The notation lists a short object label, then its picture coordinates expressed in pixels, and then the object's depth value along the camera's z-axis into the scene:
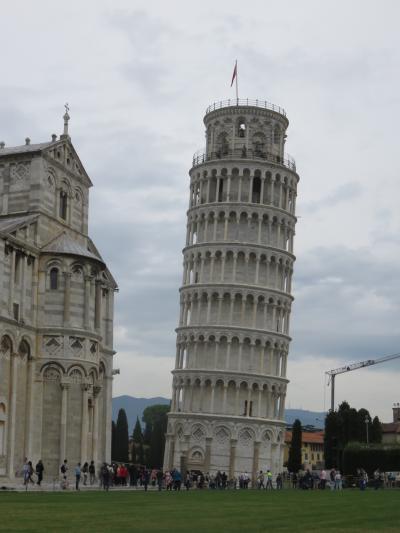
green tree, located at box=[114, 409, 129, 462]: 114.19
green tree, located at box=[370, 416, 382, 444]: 104.88
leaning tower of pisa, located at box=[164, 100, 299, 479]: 87.62
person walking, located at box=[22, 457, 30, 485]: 42.91
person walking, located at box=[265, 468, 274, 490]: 65.44
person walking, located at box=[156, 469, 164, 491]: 50.02
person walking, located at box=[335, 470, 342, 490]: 60.56
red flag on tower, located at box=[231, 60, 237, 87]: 92.64
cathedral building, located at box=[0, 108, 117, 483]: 48.75
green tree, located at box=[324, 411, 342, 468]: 99.84
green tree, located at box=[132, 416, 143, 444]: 132.57
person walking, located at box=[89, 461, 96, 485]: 50.48
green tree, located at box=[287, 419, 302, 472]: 108.59
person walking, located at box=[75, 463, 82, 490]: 44.88
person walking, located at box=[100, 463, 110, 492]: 45.38
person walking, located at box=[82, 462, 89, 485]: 49.75
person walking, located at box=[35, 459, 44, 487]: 45.03
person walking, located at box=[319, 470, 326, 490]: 64.12
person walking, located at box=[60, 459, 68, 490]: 45.03
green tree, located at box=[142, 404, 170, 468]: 116.60
